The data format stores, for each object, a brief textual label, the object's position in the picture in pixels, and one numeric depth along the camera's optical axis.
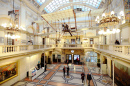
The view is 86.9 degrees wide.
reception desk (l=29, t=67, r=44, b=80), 8.71
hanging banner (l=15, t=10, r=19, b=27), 10.45
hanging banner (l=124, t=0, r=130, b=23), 6.48
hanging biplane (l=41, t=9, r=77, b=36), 7.66
